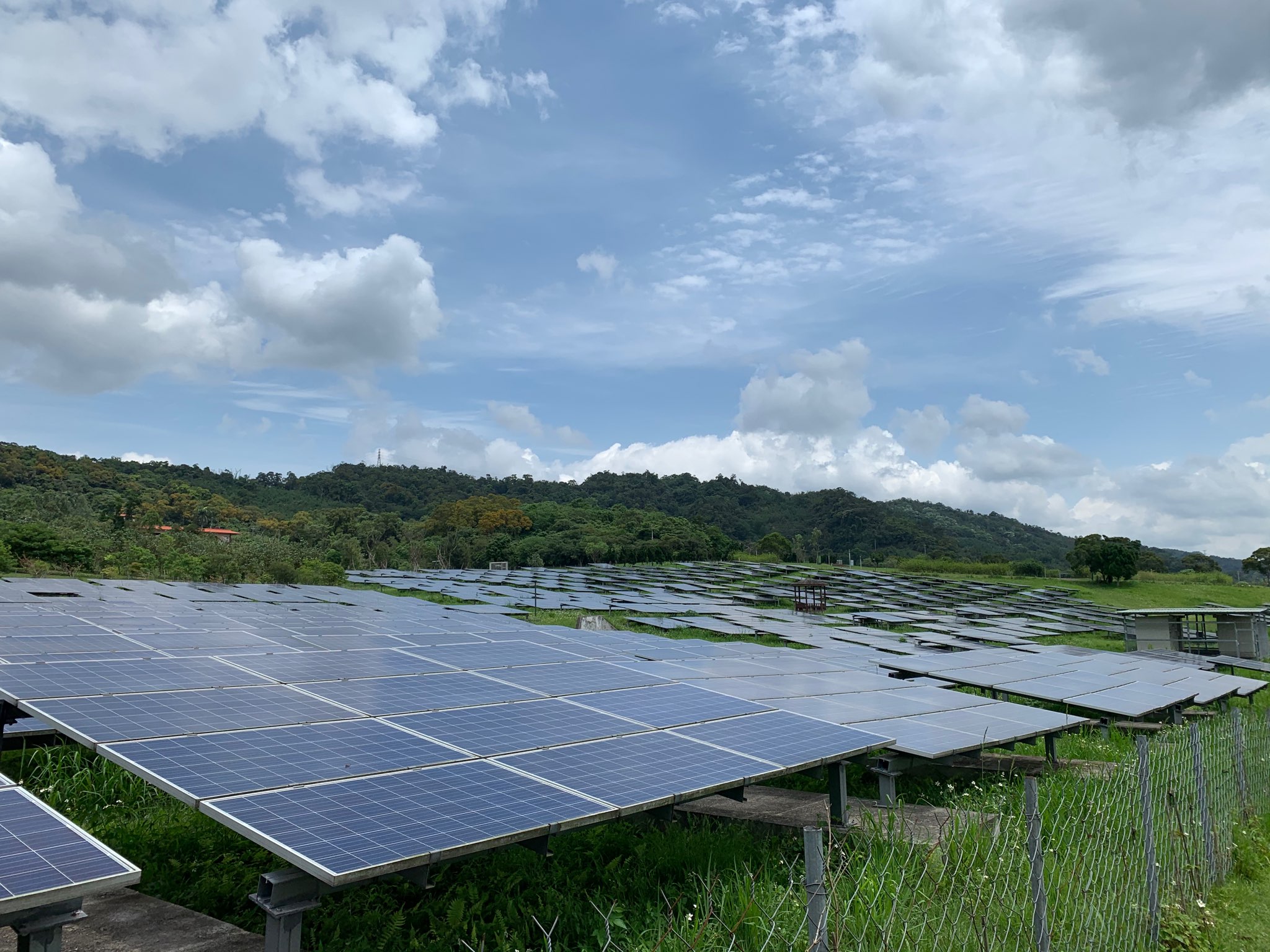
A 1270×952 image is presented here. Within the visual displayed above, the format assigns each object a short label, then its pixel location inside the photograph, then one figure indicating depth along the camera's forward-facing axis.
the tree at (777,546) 113.56
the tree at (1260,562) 111.19
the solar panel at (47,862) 3.59
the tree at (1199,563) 116.34
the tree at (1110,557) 87.44
